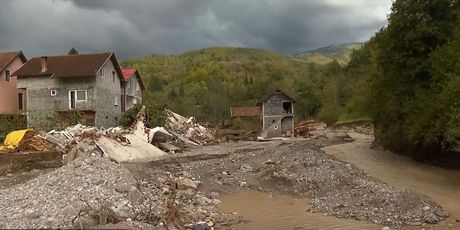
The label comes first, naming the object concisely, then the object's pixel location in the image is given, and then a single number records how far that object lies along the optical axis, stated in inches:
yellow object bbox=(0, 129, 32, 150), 1366.0
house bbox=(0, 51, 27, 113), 2053.4
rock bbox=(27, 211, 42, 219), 571.2
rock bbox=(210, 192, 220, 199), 899.2
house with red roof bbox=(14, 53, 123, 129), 1924.2
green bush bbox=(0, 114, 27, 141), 1687.7
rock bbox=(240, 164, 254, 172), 1218.0
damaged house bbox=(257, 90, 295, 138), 2633.1
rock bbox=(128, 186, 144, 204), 720.3
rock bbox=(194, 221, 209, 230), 620.0
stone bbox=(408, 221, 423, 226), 664.4
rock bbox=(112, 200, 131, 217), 626.0
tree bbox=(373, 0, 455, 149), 1173.1
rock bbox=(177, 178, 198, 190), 937.3
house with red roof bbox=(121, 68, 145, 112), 2265.0
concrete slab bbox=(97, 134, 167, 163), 1294.3
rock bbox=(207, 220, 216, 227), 650.5
